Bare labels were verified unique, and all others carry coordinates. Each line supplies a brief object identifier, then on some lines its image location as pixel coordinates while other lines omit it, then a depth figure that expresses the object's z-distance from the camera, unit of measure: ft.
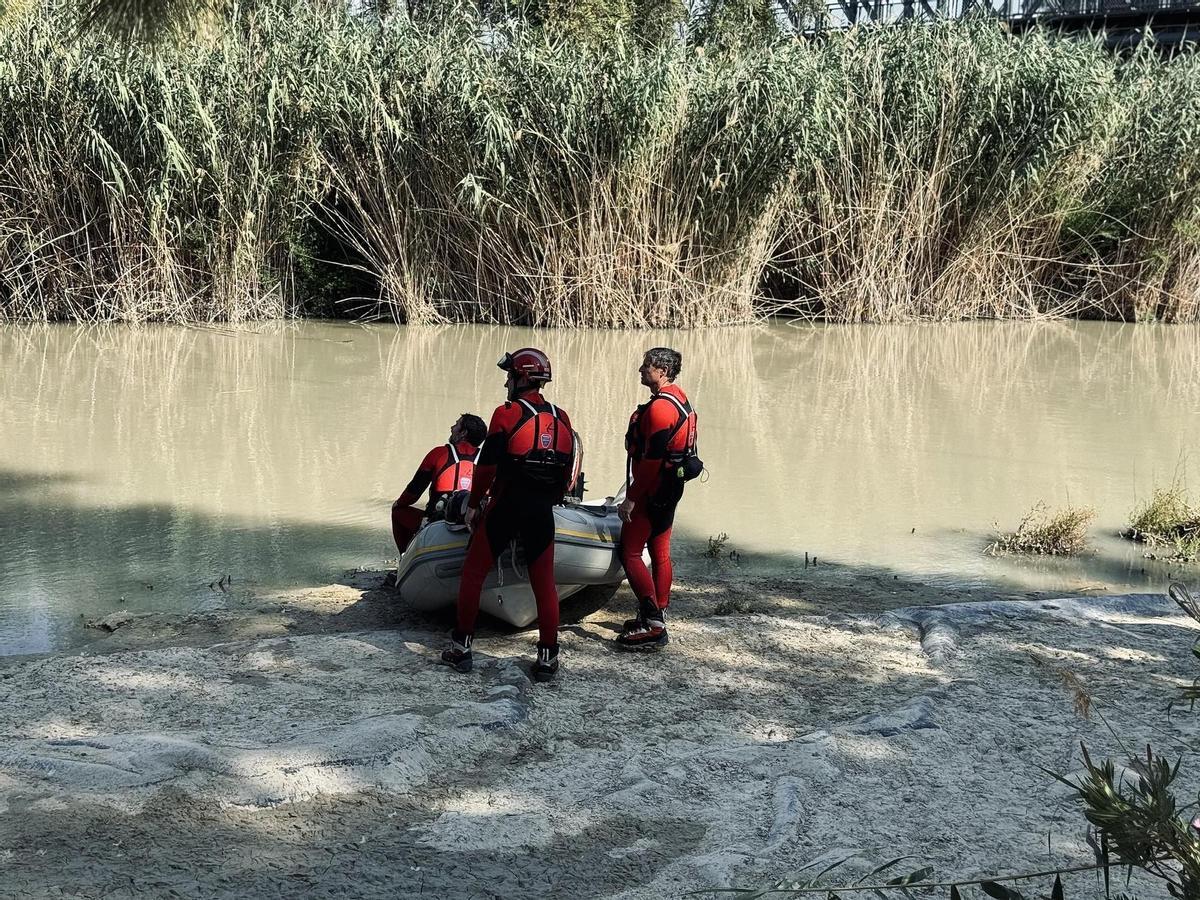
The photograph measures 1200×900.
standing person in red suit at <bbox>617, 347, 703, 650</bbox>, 16.99
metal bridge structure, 90.94
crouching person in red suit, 18.92
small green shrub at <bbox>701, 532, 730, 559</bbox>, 23.38
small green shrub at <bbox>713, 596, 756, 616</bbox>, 19.12
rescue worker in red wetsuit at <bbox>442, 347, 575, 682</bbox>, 15.71
